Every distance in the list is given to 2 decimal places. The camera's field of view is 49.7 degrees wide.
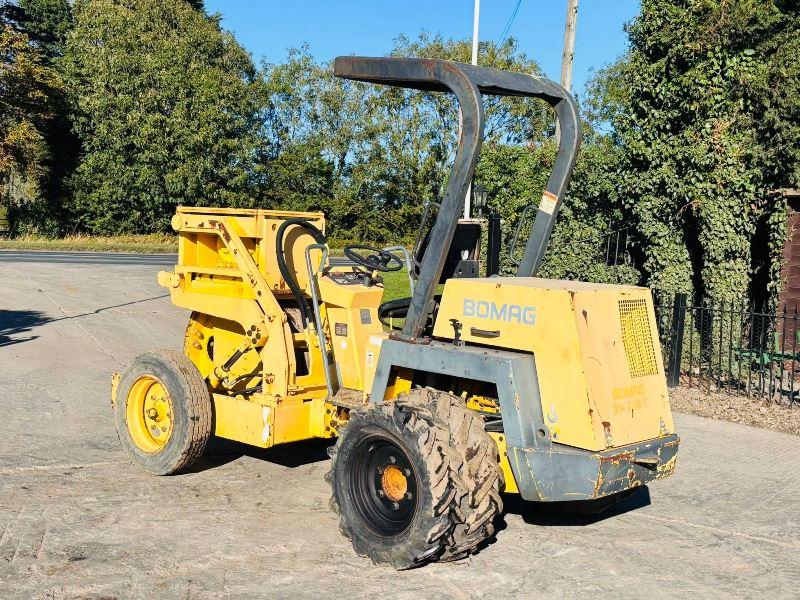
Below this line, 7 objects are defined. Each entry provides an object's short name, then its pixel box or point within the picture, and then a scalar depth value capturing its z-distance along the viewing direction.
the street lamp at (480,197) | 8.83
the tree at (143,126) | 36.00
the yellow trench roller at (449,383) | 4.60
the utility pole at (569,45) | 14.59
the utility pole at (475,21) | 21.14
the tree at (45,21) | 45.53
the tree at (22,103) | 33.44
